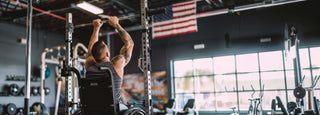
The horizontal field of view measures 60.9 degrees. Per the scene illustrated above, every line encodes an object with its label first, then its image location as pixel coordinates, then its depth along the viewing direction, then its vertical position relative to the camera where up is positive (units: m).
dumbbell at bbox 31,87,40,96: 10.20 -0.52
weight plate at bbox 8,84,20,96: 9.34 -0.42
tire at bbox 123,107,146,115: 2.84 -0.39
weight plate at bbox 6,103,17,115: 9.05 -1.04
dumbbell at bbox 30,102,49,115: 5.98 -0.75
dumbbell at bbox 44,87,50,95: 10.65 -0.55
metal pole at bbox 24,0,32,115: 3.39 +0.27
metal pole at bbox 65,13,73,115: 3.78 +0.28
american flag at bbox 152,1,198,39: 7.64 +1.57
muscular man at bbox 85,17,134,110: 2.87 +0.22
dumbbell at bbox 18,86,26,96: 9.77 -0.51
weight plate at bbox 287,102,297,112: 5.80 -0.72
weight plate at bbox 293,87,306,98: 4.67 -0.35
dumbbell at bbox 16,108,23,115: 9.45 -1.17
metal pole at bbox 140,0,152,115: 3.04 +0.11
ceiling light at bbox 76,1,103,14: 7.00 +1.83
